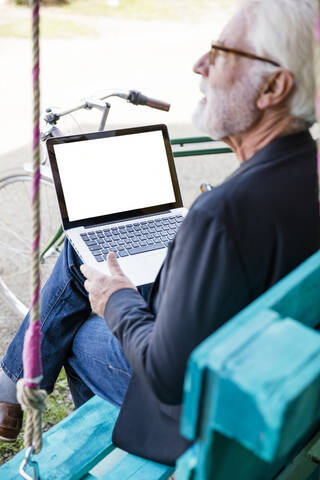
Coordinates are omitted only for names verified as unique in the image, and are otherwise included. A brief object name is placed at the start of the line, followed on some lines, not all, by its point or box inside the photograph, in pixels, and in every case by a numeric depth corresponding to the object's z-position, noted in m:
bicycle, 2.64
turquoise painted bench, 0.80
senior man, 1.26
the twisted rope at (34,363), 1.12
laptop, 2.07
